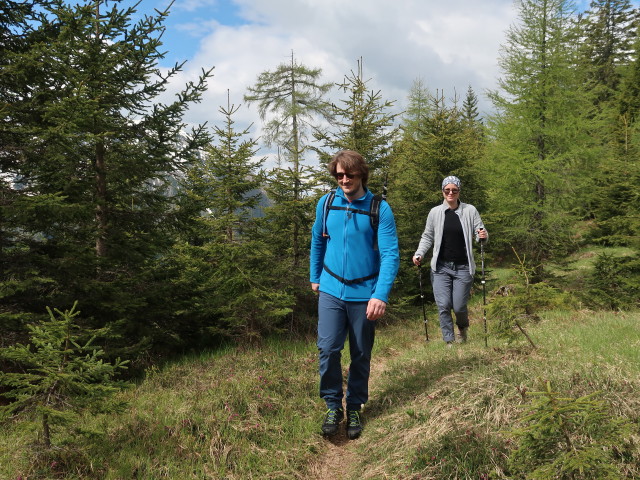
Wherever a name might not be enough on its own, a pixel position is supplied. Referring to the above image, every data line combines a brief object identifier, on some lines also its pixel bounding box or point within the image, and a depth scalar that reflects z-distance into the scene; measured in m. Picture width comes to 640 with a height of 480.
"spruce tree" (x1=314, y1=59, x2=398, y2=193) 10.73
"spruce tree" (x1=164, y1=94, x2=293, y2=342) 7.60
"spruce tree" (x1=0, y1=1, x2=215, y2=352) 5.52
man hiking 3.83
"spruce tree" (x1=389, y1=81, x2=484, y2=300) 11.43
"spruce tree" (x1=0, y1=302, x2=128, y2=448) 3.01
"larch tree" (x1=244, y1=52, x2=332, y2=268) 20.47
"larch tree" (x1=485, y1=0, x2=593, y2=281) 13.02
